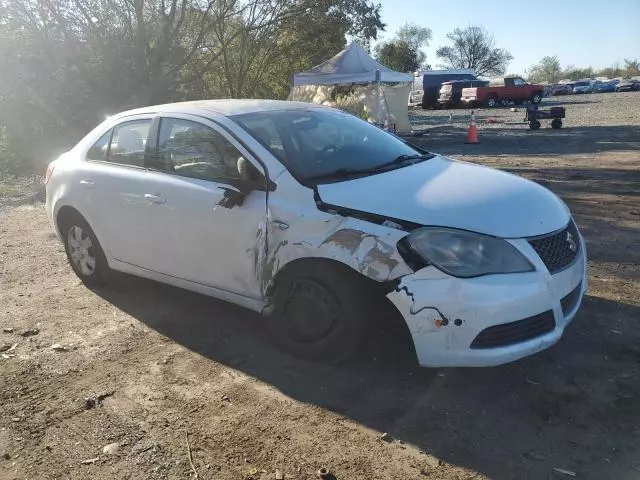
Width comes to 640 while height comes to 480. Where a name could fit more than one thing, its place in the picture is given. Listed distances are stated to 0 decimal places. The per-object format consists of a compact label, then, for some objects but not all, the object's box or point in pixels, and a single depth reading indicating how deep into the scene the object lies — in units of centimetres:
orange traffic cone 1714
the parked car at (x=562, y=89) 5550
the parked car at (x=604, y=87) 5528
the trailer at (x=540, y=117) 2008
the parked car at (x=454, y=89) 4134
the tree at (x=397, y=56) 6217
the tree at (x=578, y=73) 9369
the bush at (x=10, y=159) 1458
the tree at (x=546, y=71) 9831
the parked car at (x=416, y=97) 4581
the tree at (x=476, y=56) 9175
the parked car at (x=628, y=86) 5338
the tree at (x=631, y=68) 8086
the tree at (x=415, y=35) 8288
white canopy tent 1825
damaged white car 309
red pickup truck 3959
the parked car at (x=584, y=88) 5612
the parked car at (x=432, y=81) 4456
